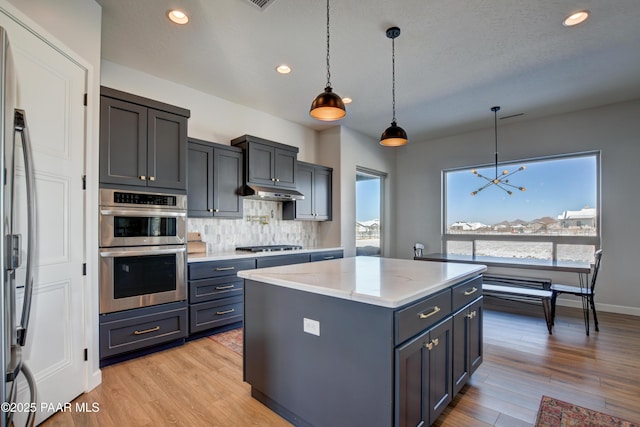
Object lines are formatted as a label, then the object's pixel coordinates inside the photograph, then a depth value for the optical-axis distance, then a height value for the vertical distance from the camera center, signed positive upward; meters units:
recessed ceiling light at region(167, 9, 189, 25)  2.45 +1.65
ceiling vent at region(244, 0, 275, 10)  2.30 +1.63
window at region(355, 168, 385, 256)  5.80 +0.07
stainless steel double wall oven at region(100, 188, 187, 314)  2.60 -0.30
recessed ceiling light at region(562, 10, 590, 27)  2.44 +1.63
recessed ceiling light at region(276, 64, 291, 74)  3.33 +1.64
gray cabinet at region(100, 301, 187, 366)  2.60 -1.04
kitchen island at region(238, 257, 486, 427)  1.44 -0.70
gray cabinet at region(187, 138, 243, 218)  3.57 +0.45
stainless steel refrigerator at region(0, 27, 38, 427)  1.46 -0.13
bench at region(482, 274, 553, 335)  3.54 -0.96
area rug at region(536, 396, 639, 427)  1.88 -1.30
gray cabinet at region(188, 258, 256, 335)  3.21 -0.87
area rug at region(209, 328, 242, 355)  3.08 -1.35
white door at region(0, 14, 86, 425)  1.84 +0.03
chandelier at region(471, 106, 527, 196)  5.19 +0.64
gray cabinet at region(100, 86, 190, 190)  2.63 +0.70
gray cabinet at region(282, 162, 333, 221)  4.83 +0.35
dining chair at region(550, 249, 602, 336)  3.50 -0.91
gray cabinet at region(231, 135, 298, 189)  4.05 +0.77
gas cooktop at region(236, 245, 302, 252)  4.00 -0.45
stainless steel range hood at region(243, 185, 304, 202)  4.01 +0.31
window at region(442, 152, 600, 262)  4.60 +0.06
